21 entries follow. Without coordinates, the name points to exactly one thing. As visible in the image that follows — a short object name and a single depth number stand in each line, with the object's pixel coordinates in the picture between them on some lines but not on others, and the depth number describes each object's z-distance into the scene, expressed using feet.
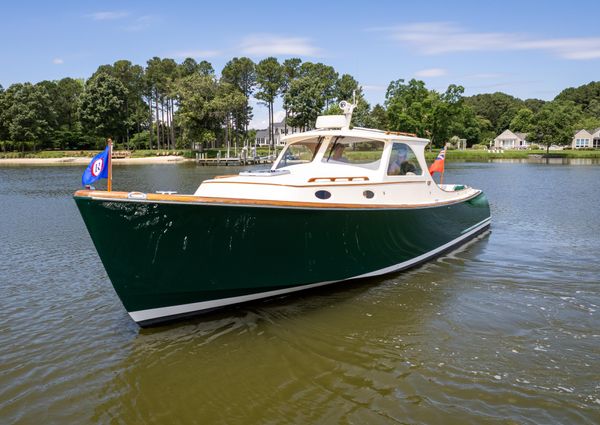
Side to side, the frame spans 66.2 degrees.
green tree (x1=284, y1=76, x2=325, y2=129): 253.44
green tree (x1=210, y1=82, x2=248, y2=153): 229.86
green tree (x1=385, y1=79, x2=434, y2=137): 249.47
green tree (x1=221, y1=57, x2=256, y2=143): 285.84
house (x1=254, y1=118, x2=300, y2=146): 340.72
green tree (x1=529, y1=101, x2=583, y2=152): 261.24
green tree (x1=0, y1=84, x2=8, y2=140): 251.39
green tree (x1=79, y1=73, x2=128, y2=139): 255.09
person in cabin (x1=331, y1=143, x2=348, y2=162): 30.96
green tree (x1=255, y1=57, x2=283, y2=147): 281.74
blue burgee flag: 18.99
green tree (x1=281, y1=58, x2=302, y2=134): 289.74
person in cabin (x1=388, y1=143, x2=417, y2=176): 30.96
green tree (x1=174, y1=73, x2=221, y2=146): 231.09
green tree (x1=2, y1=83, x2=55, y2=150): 248.52
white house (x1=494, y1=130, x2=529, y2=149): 339.77
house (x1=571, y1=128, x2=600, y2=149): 305.12
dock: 206.65
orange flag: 40.47
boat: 20.12
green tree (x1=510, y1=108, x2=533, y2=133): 343.05
